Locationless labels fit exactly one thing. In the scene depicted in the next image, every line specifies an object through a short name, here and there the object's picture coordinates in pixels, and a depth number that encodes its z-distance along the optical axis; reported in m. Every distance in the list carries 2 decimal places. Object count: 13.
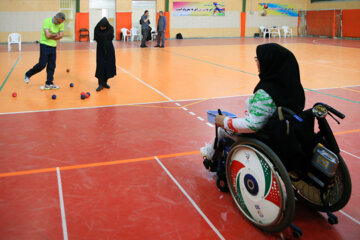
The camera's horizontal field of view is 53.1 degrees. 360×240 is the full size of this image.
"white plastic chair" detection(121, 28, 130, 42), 22.70
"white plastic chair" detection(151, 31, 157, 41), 23.94
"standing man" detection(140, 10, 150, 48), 18.36
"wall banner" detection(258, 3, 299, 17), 27.73
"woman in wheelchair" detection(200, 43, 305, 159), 2.79
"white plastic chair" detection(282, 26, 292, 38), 27.42
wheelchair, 2.61
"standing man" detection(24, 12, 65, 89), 7.52
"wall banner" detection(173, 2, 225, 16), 25.14
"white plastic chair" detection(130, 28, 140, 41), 22.94
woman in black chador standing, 7.77
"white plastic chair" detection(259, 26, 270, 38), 27.39
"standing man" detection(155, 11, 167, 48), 18.26
